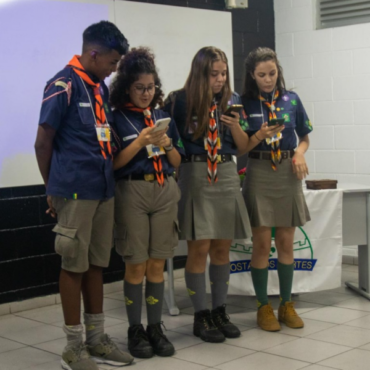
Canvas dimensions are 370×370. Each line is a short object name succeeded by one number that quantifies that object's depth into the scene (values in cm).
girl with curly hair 318
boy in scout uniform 296
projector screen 417
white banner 418
